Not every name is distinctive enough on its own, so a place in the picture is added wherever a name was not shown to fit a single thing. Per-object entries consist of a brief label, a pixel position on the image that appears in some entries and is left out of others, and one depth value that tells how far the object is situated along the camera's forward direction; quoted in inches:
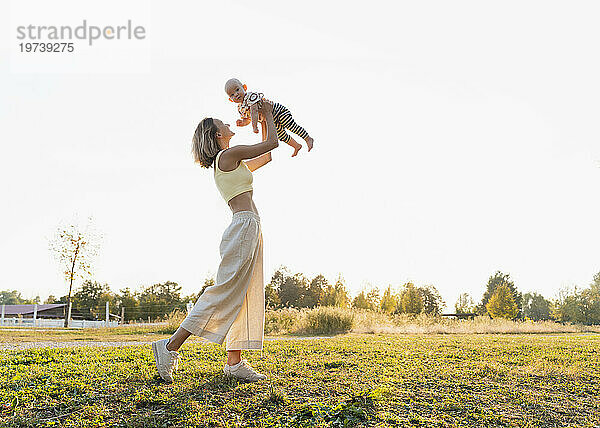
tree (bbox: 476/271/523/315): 1743.7
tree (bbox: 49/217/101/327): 930.1
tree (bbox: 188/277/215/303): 1171.9
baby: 158.1
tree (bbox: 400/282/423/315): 1200.8
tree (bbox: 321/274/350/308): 1042.8
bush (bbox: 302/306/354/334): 625.5
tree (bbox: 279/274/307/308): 1365.7
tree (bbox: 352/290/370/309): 1053.0
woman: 141.3
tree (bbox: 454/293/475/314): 1768.0
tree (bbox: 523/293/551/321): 1913.1
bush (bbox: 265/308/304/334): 635.5
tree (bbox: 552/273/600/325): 1413.5
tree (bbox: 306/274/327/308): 1290.0
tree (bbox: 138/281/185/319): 1342.3
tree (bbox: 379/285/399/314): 1142.0
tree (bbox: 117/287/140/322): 1338.3
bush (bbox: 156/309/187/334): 632.4
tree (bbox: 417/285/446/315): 1424.3
